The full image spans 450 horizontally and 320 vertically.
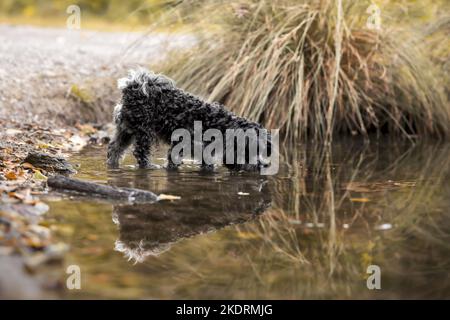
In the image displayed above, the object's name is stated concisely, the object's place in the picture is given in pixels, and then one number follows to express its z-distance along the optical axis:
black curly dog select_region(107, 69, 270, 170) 5.16
